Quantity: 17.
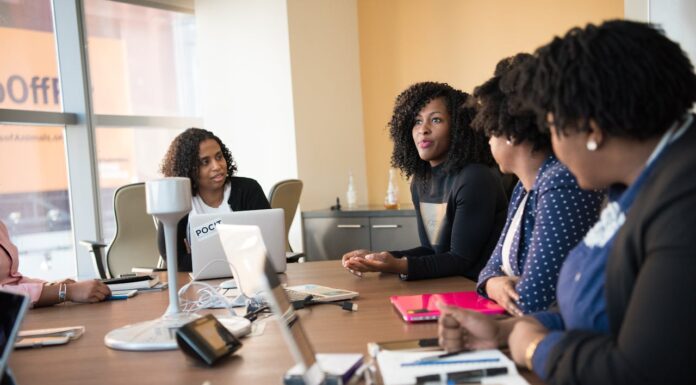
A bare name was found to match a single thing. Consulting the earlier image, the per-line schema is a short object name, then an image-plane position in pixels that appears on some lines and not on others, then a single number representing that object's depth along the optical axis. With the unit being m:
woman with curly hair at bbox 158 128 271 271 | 3.25
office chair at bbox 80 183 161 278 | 3.70
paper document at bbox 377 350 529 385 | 1.12
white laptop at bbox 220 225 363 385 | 0.99
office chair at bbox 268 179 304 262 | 3.81
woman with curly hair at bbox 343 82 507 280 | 2.15
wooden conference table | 1.28
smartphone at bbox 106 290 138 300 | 2.16
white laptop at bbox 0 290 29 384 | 1.16
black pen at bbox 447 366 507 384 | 1.12
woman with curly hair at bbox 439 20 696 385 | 0.86
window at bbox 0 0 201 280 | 4.17
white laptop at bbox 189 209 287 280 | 2.24
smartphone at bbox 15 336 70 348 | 1.57
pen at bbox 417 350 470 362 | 1.21
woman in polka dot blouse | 1.45
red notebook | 1.55
